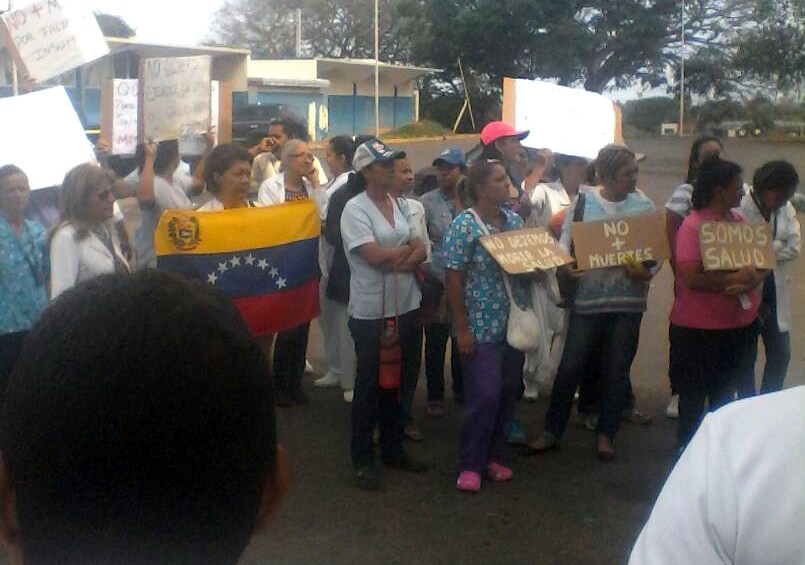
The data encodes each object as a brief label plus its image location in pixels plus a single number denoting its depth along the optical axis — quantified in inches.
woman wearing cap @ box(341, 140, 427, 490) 204.5
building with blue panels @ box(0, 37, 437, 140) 1343.4
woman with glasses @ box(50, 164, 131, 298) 188.5
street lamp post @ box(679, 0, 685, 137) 1347.2
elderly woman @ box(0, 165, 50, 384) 190.2
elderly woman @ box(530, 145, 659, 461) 220.1
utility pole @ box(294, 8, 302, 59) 1926.7
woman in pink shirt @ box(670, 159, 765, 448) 203.2
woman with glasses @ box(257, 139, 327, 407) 252.2
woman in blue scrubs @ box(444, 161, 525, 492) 203.2
